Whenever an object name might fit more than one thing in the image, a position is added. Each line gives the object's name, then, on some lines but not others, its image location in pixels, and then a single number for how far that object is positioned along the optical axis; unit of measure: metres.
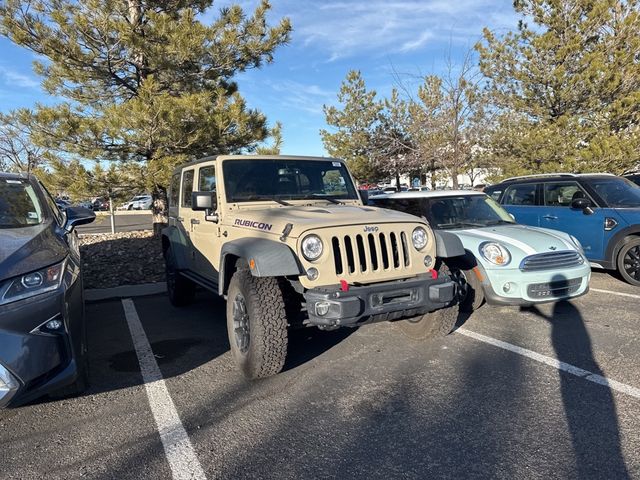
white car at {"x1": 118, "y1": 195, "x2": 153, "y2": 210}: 41.75
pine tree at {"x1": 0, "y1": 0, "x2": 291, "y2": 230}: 7.82
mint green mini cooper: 5.09
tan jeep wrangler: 3.61
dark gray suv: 2.66
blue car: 6.93
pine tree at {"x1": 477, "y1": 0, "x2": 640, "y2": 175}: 13.17
